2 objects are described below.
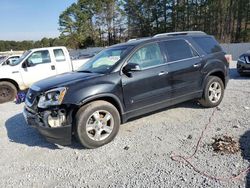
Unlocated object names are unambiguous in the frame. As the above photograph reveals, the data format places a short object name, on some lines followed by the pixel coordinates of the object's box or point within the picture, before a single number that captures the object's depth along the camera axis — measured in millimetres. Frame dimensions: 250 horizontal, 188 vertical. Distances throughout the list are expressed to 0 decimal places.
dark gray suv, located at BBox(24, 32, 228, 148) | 3079
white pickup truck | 6590
